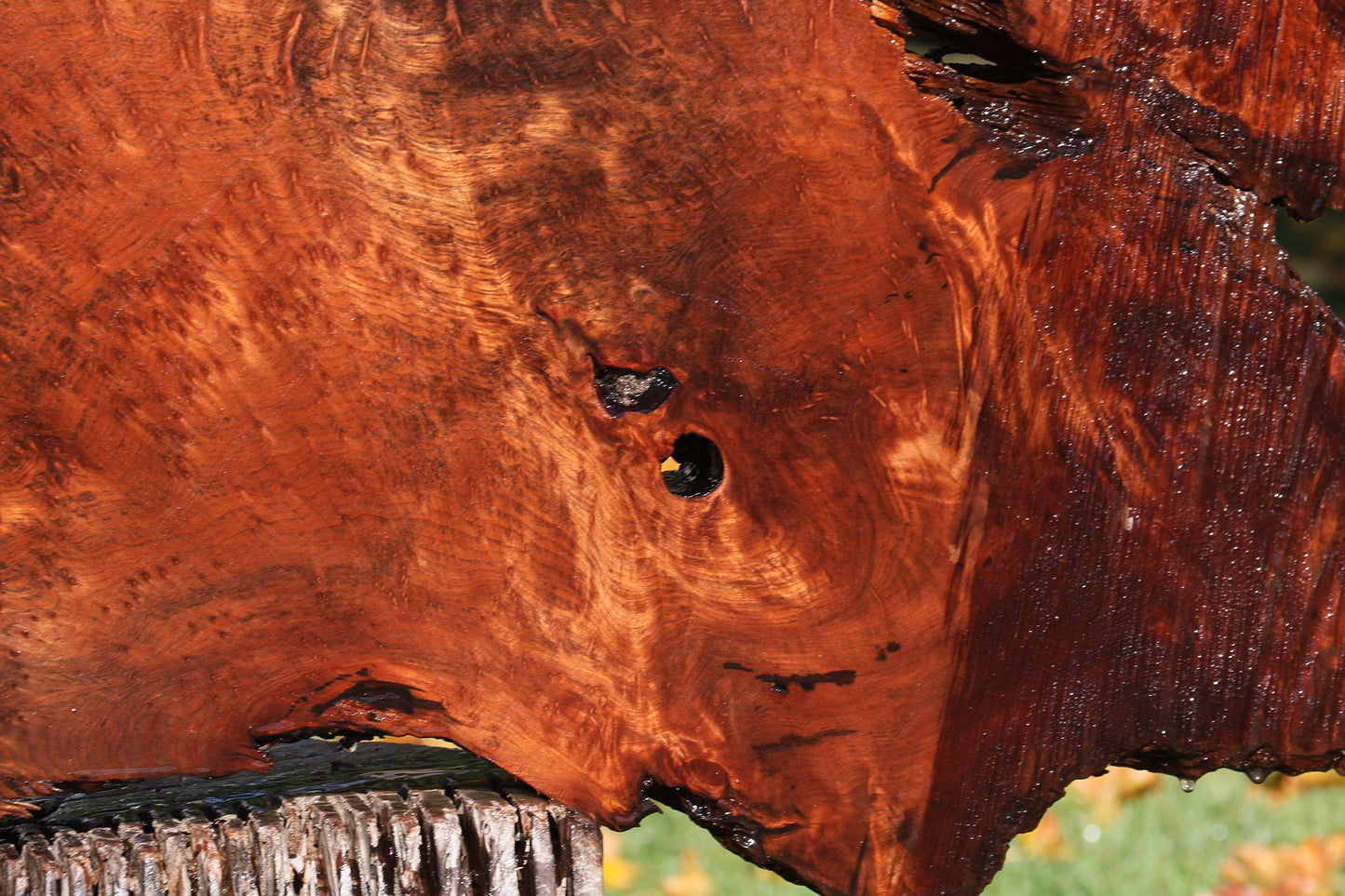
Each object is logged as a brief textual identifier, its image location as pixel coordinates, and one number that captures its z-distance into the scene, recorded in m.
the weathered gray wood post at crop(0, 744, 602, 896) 2.29
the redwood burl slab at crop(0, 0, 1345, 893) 2.05
